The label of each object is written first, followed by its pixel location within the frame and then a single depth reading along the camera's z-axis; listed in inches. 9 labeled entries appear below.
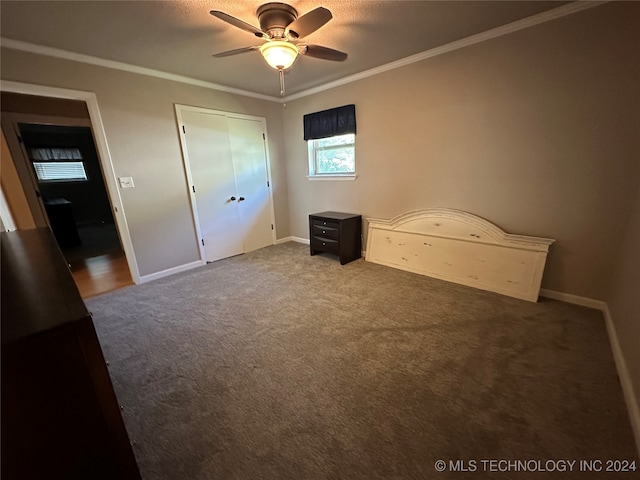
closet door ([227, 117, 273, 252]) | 155.0
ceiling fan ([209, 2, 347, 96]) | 69.8
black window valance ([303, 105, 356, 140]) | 139.3
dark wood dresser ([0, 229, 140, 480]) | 24.6
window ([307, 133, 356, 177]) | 149.9
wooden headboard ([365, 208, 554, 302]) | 96.5
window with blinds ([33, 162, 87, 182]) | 260.1
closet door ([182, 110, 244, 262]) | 137.3
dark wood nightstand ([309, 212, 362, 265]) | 139.6
